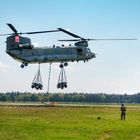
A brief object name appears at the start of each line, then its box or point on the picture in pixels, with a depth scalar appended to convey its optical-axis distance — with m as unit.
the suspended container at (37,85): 62.11
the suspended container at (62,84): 62.28
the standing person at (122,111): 52.22
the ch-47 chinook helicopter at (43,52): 64.23
